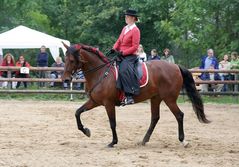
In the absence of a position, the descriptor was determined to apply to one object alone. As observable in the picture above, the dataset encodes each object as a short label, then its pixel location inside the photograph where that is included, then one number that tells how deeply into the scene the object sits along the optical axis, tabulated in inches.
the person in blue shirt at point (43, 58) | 916.0
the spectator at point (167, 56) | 899.0
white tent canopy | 1053.8
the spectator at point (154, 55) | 856.8
